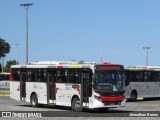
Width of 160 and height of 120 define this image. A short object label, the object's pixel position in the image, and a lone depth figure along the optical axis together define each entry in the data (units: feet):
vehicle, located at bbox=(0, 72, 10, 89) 231.09
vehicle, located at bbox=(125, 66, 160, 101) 125.59
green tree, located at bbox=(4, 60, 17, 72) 520.01
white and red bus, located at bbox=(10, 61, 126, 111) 83.20
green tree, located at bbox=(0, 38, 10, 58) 311.06
